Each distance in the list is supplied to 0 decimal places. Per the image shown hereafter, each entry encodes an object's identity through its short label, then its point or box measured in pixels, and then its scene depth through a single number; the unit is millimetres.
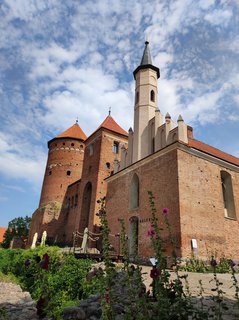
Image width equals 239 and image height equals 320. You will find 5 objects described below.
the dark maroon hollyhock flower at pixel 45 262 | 3025
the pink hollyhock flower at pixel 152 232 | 4016
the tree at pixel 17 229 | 44406
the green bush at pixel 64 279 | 8695
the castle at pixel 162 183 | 13758
